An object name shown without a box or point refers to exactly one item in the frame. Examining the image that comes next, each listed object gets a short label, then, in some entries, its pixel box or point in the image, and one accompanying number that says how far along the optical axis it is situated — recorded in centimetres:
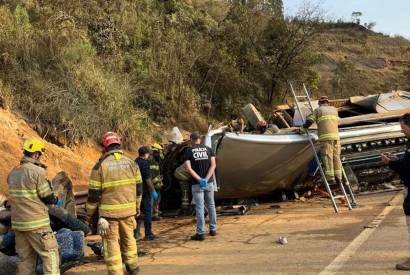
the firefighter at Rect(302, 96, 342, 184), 1073
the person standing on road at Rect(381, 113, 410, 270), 589
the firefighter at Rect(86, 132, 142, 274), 589
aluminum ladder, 1032
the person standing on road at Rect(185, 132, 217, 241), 873
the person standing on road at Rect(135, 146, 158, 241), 860
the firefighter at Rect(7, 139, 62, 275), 566
